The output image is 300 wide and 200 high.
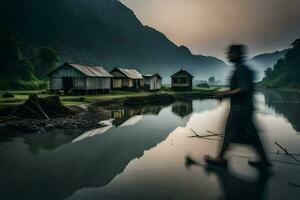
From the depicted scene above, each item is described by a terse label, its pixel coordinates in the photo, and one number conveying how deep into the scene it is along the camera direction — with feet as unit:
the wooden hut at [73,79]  124.88
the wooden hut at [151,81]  204.85
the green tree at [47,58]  246.47
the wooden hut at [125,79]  175.44
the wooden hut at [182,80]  210.59
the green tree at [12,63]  197.90
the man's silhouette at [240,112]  23.08
